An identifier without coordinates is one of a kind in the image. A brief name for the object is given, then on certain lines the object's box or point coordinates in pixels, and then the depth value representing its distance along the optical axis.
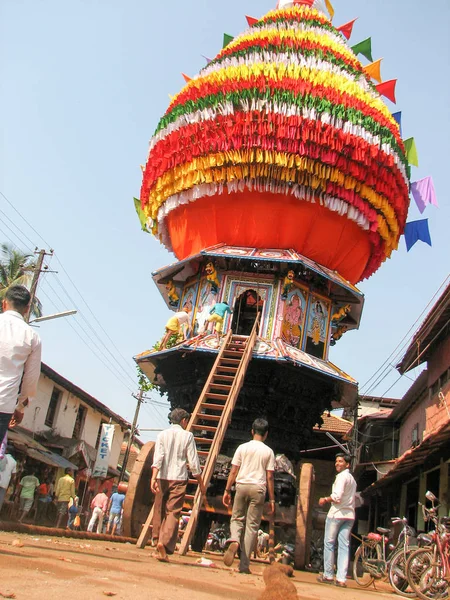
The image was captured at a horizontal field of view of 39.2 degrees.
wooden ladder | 8.05
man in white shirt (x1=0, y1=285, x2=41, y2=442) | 4.43
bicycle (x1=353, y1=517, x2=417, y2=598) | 9.01
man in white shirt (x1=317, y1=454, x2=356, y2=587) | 7.67
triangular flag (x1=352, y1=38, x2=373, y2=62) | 16.47
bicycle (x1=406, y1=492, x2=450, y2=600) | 7.68
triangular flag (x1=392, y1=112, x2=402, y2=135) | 15.83
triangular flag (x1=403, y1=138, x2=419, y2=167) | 15.63
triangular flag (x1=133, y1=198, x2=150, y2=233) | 16.22
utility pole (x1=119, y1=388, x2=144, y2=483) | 34.78
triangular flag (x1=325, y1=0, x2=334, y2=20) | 17.78
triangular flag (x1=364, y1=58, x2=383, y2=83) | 16.05
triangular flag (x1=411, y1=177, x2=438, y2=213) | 15.74
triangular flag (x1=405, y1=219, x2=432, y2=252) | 15.84
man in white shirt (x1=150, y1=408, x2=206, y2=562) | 6.61
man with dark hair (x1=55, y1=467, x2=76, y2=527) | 18.34
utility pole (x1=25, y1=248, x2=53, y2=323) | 20.42
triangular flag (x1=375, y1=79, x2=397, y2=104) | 15.59
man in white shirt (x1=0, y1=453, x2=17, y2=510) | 8.31
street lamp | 18.87
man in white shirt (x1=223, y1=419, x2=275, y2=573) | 6.50
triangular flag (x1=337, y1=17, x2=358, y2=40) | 16.72
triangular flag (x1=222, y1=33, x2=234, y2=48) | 16.56
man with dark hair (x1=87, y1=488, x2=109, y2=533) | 18.91
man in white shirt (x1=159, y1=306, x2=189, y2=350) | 13.84
